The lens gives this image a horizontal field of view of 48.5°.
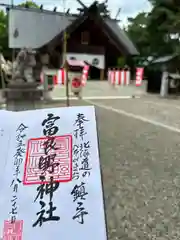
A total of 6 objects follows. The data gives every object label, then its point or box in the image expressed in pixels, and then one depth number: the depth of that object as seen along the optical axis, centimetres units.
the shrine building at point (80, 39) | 434
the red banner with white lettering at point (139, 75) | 598
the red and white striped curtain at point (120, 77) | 627
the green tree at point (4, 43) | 647
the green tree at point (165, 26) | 596
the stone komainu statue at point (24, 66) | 315
